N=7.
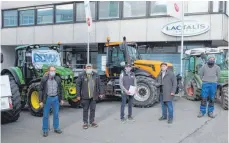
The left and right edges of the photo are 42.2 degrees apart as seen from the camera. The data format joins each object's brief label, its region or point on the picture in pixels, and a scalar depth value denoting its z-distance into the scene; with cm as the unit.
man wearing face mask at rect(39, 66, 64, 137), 723
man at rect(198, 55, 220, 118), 905
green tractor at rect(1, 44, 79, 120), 999
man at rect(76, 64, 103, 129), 786
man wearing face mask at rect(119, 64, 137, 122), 869
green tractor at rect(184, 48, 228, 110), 1146
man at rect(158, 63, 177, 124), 849
